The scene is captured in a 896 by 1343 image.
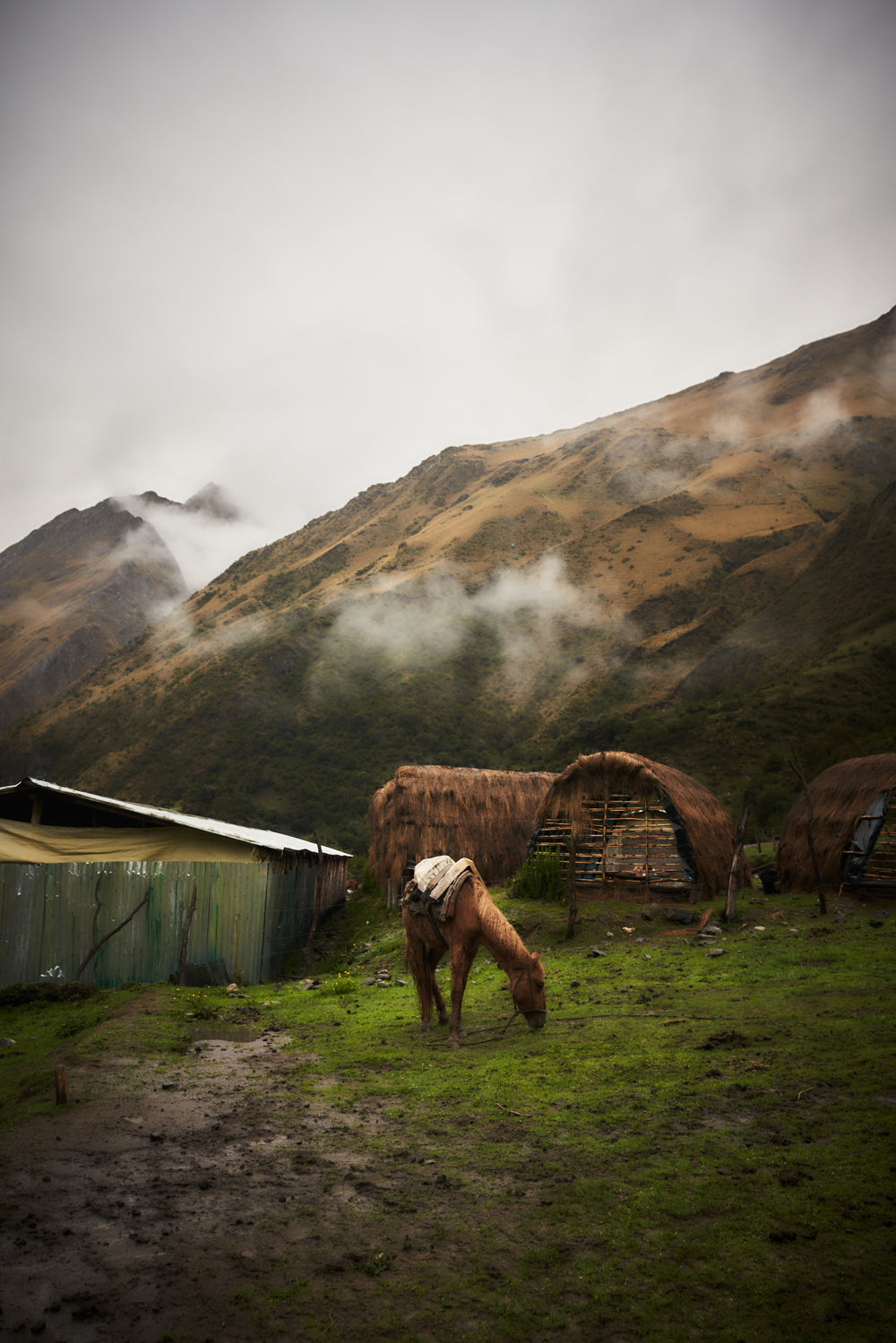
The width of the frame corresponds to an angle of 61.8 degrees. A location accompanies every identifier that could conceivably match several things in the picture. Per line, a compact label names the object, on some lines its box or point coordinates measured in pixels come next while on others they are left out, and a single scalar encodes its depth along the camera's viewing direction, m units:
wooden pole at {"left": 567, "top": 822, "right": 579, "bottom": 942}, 13.47
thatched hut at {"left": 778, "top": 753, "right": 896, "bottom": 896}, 14.70
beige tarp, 13.41
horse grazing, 7.87
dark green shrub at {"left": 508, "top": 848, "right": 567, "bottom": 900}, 15.86
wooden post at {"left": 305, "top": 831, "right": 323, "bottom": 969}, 15.00
